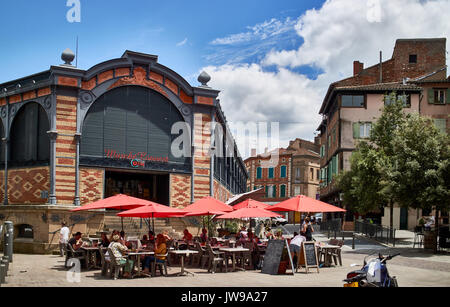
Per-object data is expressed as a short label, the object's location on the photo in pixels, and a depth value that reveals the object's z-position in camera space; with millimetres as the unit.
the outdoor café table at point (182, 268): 13133
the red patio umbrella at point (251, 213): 16125
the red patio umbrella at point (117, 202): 14914
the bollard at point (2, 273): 10950
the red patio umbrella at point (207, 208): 16953
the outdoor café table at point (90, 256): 14461
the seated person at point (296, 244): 14453
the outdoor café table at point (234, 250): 14031
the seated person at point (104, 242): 14547
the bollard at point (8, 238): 13531
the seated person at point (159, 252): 12984
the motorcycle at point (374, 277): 8742
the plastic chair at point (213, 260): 13901
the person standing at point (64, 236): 18509
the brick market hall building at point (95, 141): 22094
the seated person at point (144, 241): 15852
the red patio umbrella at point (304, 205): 15125
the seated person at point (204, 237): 17681
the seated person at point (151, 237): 15917
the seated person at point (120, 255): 12398
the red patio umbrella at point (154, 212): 14070
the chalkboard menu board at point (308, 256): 14055
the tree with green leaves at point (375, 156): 27766
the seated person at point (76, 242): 14812
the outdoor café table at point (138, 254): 12589
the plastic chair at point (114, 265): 12317
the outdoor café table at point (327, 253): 15417
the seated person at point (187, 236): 17450
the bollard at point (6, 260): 11453
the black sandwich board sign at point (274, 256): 13492
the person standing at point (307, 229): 16359
